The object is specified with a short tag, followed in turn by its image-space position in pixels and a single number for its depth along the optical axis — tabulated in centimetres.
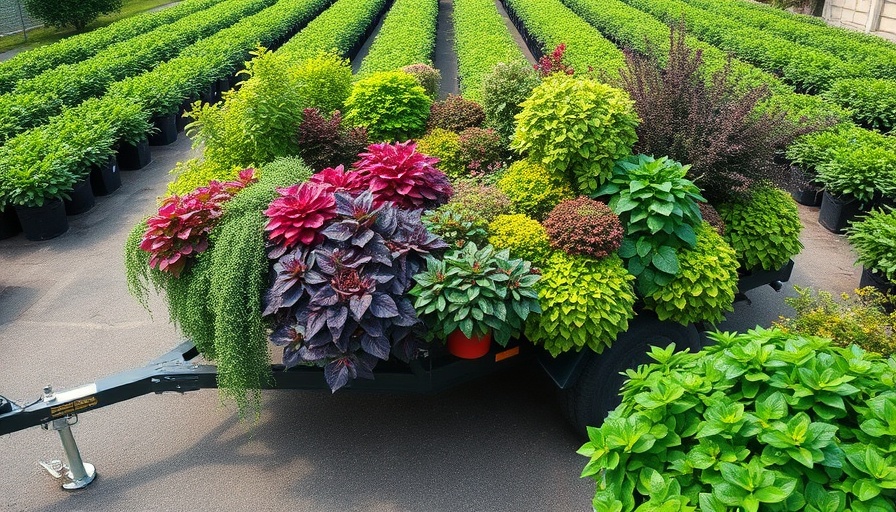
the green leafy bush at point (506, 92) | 600
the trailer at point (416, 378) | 397
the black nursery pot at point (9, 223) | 811
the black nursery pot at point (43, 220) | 803
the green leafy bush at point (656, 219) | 429
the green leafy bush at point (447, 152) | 581
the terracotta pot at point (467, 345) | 405
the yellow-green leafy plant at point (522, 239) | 430
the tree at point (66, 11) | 2555
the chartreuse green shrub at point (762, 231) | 491
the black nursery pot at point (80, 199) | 882
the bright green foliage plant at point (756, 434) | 228
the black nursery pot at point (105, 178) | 947
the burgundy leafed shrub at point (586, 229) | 420
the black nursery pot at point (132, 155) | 1060
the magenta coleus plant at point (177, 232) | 407
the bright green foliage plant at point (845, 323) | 411
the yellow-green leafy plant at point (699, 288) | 424
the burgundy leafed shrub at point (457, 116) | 652
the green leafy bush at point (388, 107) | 636
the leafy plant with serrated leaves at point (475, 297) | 379
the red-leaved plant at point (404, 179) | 462
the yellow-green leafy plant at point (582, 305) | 398
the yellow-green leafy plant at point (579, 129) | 466
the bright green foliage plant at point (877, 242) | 592
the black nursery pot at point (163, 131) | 1189
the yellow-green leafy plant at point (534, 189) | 483
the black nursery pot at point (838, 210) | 802
